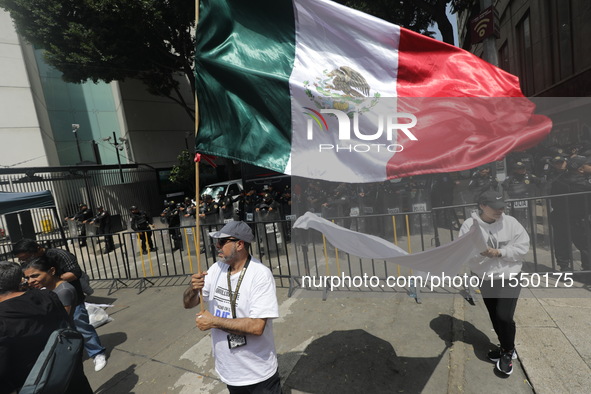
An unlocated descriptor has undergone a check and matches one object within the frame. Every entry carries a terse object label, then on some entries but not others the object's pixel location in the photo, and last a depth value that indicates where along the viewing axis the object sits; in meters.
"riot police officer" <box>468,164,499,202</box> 6.14
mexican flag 2.69
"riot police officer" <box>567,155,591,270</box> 4.43
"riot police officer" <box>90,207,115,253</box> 11.60
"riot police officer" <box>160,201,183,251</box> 9.59
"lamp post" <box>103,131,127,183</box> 18.53
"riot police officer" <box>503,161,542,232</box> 4.13
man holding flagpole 2.21
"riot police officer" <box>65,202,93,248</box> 12.76
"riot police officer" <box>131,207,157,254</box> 9.96
